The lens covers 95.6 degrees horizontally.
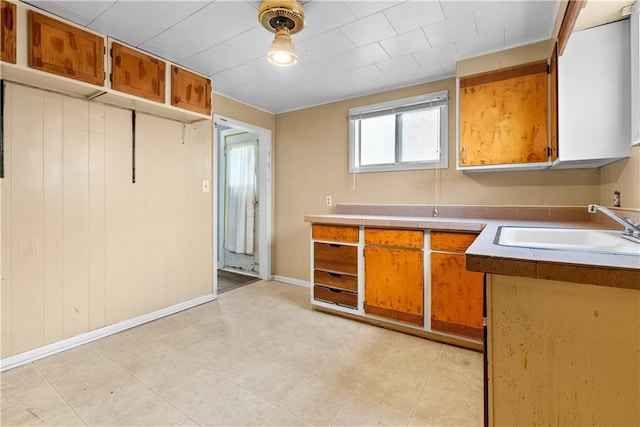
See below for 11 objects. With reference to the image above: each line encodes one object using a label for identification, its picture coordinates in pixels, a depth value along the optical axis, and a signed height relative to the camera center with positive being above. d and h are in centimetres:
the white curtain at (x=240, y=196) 437 +24
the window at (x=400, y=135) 287 +83
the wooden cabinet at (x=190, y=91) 256 +112
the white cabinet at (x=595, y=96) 152 +65
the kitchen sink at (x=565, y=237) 111 -12
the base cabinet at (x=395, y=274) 232 -53
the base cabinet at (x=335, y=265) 265 -51
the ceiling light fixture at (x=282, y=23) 167 +117
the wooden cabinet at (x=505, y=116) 213 +73
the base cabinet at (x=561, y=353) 75 -40
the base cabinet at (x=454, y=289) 209 -58
